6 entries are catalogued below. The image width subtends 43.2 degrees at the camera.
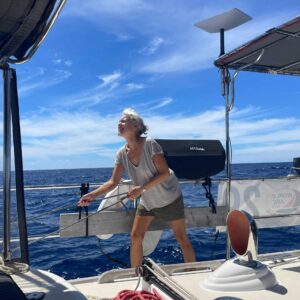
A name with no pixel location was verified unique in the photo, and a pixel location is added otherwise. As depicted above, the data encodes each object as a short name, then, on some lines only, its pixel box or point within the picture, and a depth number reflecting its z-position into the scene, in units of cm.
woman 359
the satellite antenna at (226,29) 345
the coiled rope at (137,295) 240
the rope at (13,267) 188
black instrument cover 448
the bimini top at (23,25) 163
